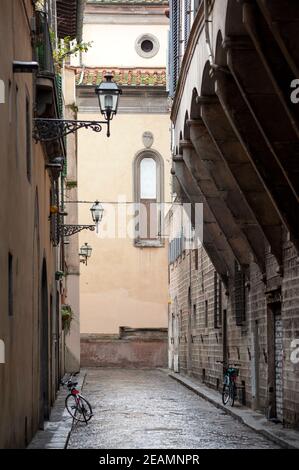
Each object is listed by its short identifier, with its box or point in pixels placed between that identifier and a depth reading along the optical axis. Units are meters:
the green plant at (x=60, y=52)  23.61
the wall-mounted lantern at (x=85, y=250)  41.22
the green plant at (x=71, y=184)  43.18
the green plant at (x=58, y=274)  28.19
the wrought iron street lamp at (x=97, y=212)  30.36
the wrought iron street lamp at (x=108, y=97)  16.75
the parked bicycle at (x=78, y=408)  21.61
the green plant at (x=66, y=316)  37.25
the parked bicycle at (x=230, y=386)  25.02
